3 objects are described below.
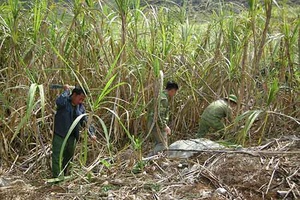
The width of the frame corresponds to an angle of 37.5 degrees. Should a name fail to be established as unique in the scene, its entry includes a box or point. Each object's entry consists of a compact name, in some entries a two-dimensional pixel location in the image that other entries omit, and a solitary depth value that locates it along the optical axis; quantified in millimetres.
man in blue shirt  3826
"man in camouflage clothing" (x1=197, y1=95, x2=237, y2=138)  4727
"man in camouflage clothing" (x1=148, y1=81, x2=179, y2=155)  4453
